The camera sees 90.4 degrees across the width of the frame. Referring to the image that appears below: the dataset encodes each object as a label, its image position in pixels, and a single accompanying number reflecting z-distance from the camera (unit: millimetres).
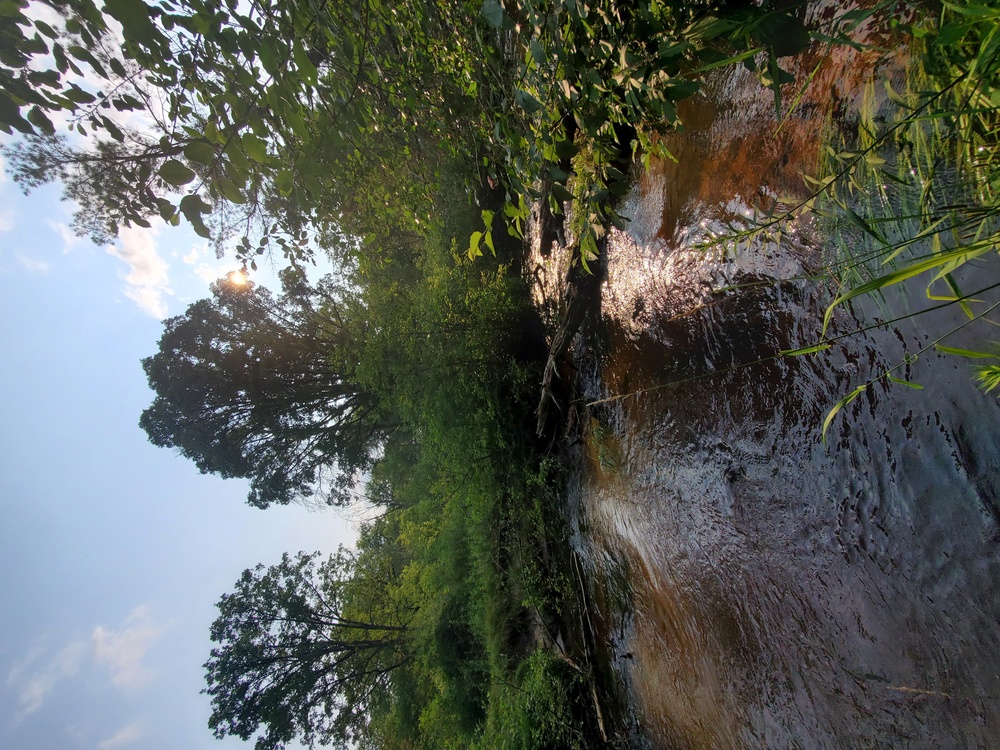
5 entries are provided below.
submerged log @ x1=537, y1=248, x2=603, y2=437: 5801
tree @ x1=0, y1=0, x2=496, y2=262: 1621
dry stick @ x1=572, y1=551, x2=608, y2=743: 5016
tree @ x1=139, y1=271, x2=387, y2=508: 10039
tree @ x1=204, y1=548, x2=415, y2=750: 9781
